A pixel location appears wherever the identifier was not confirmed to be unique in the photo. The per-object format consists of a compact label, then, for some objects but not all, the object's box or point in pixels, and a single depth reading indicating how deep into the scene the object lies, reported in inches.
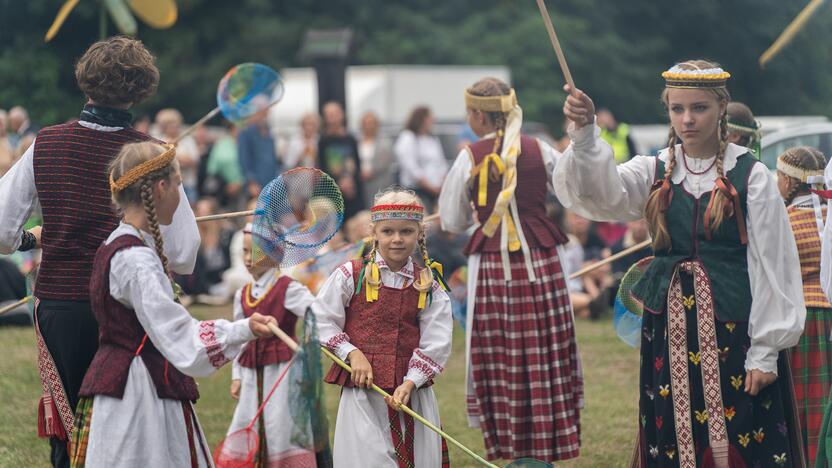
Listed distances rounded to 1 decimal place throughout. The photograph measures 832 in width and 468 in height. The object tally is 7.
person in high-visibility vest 1218.0
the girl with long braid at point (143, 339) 358.9
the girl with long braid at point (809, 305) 500.7
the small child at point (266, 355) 526.9
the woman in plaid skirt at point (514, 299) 583.2
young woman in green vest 402.9
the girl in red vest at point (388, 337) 443.8
